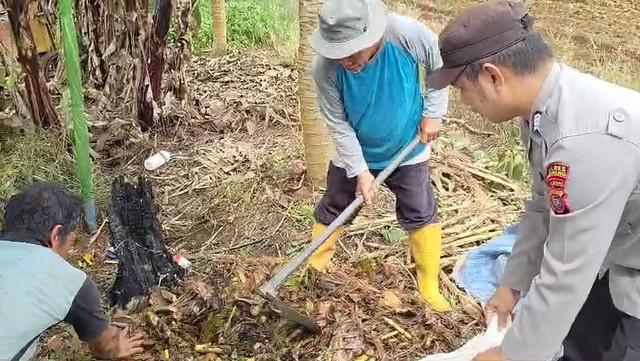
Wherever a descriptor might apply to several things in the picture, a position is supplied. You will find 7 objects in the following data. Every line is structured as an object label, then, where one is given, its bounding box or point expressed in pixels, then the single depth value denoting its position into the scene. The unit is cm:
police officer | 151
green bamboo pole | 329
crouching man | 210
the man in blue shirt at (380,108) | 254
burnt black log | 309
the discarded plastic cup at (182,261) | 335
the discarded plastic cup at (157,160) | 445
